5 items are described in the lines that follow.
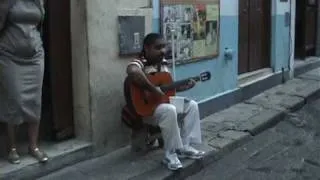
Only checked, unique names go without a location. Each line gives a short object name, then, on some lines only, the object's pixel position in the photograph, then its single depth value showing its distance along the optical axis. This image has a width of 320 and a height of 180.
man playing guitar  5.25
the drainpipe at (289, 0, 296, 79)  10.51
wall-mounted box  5.74
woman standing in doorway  4.72
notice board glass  6.56
